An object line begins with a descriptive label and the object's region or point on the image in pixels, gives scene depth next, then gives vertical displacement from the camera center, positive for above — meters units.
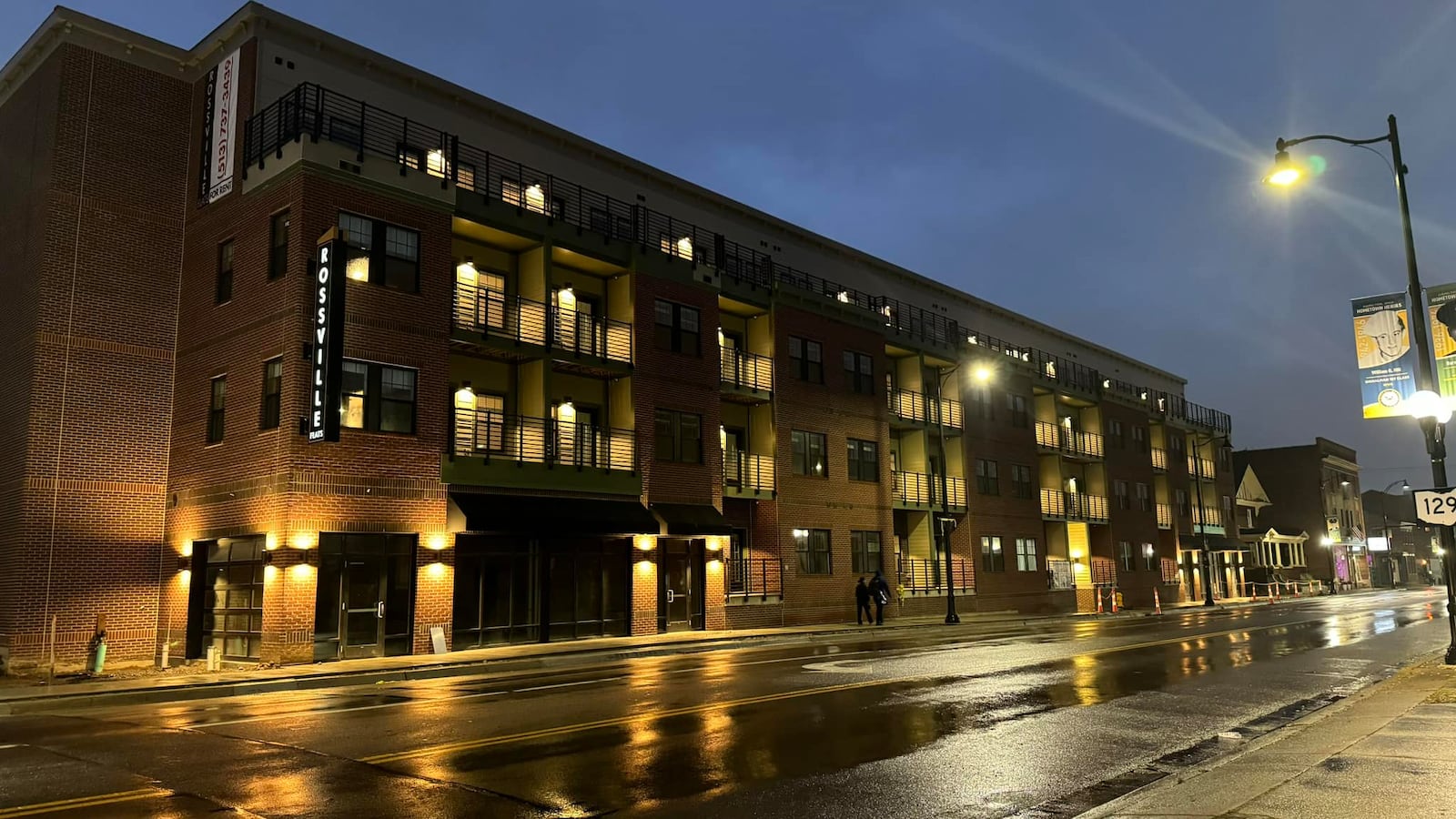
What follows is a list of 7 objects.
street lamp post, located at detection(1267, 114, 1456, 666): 14.62 +3.06
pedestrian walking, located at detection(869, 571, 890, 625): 34.25 -0.95
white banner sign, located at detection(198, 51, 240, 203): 24.86 +11.27
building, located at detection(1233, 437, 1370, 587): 90.12 +4.97
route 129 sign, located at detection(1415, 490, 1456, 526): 14.41 +0.70
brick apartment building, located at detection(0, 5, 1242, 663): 22.38 +5.15
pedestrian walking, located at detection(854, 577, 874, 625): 34.91 -1.09
